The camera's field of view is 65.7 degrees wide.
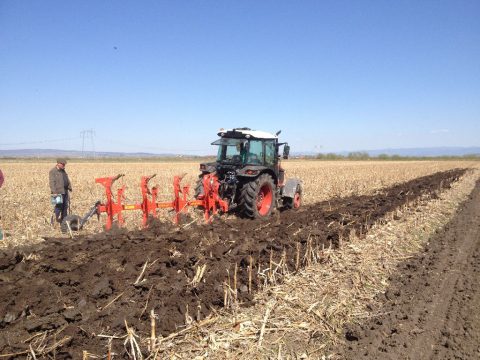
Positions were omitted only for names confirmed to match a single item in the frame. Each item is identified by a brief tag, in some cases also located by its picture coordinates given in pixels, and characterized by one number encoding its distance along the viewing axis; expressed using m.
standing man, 7.80
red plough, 6.30
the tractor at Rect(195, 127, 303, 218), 8.01
